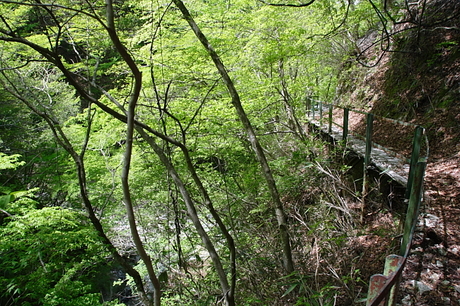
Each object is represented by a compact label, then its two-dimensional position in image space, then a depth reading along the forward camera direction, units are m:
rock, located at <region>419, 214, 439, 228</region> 3.39
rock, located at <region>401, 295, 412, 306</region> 2.80
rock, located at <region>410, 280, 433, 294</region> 2.84
